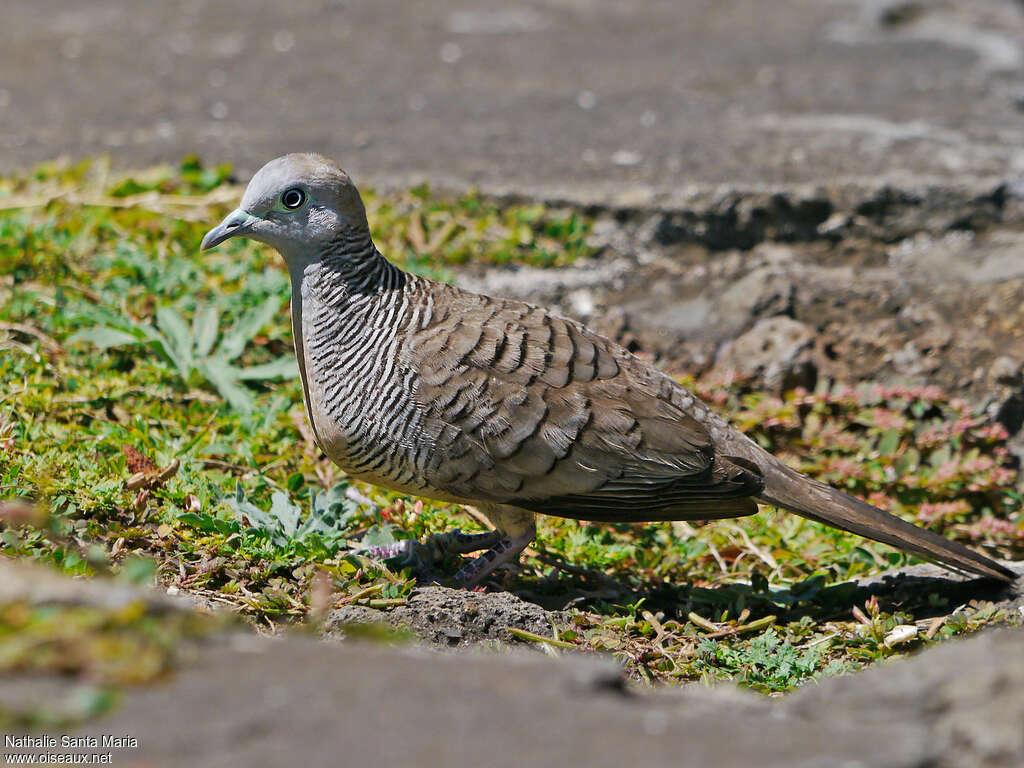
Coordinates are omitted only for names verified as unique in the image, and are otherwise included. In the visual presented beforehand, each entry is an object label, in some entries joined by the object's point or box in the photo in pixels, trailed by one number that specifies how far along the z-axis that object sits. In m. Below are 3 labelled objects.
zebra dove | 7.87
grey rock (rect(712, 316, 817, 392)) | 11.04
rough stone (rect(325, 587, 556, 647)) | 7.25
